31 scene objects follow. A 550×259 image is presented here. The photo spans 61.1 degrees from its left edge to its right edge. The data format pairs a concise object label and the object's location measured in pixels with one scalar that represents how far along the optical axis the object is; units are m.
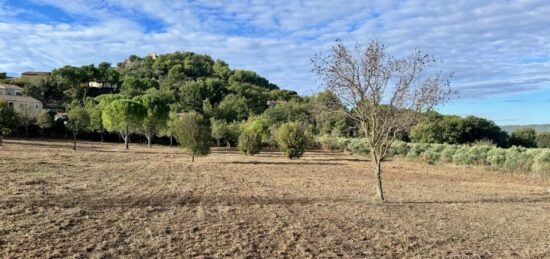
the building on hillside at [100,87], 126.65
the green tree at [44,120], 66.94
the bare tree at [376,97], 15.69
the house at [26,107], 66.25
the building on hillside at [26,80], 111.68
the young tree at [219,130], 74.50
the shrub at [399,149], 53.91
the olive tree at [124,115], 55.62
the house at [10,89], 100.04
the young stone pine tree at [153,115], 61.73
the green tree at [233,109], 102.88
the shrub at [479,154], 40.33
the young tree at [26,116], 64.69
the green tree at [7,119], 43.06
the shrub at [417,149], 51.22
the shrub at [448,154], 44.46
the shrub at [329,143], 69.00
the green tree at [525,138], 81.25
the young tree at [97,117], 70.62
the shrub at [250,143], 45.09
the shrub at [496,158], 37.58
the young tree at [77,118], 59.42
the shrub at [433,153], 46.03
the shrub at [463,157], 41.00
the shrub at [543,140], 80.38
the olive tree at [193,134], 37.06
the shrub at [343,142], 67.81
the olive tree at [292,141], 43.09
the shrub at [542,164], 29.81
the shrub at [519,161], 34.03
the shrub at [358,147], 58.78
